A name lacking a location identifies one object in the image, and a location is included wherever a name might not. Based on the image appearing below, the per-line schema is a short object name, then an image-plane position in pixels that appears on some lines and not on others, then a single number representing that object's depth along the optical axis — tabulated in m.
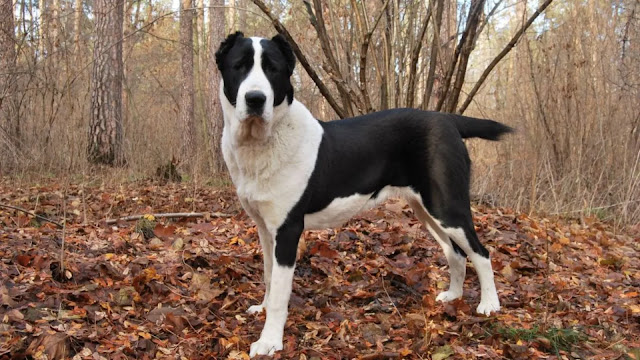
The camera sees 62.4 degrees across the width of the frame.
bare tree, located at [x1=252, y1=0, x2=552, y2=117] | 4.91
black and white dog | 2.57
